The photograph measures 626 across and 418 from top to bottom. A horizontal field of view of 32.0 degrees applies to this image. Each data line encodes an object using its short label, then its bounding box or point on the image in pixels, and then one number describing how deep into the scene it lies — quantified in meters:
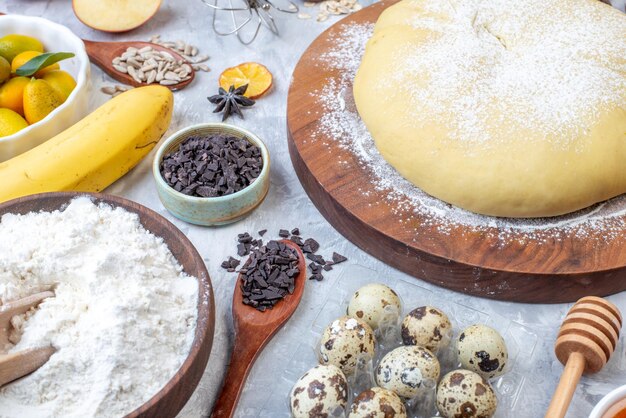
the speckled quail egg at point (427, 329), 0.63
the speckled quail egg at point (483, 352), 0.62
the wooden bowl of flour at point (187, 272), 0.58
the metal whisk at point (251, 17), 0.90
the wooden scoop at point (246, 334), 0.63
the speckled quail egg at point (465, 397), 0.60
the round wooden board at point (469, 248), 0.67
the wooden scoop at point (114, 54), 0.84
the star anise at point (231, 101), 0.82
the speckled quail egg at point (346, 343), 0.62
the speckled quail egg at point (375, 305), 0.64
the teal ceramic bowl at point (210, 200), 0.72
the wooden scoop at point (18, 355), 0.58
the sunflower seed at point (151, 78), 0.83
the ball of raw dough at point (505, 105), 0.68
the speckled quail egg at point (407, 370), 0.60
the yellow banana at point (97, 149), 0.71
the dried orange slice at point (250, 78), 0.84
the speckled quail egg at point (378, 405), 0.59
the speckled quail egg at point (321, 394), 0.59
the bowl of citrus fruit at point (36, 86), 0.74
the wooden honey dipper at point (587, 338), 0.63
